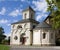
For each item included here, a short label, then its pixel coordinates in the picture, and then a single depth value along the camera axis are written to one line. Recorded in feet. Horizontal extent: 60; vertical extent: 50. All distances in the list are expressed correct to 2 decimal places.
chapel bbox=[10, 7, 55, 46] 59.18
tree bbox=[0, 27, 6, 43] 86.38
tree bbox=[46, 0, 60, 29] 28.56
